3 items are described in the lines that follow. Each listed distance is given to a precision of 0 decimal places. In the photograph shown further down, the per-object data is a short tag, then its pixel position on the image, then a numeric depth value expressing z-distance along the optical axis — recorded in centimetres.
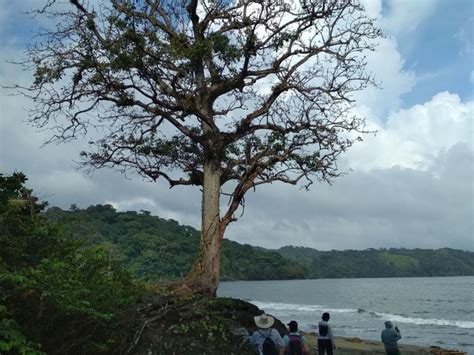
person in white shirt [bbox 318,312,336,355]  1123
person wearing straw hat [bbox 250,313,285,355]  885
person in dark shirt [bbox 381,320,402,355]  1151
